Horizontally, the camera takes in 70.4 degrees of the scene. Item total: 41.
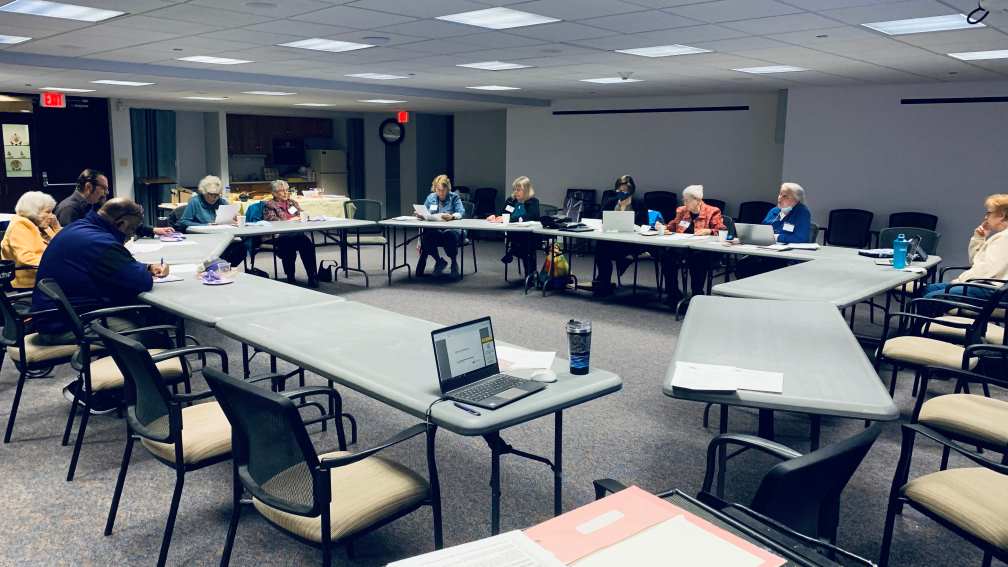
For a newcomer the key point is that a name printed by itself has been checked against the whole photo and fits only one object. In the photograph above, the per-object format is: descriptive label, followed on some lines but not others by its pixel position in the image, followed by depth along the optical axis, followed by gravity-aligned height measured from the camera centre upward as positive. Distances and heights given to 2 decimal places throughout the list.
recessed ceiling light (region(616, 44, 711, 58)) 6.20 +1.09
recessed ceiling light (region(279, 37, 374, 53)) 6.23 +1.07
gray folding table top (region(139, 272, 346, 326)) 3.55 -0.71
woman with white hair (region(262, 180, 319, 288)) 8.12 -0.83
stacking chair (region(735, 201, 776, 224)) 10.12 -0.46
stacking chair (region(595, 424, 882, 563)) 1.62 -0.73
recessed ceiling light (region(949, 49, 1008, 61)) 6.16 +1.12
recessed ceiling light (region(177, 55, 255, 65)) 7.20 +1.06
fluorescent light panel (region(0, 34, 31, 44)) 6.02 +1.01
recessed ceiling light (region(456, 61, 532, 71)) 7.41 +1.10
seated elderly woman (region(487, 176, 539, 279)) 8.01 -0.49
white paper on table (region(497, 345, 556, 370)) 2.64 -0.70
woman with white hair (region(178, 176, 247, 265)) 7.27 -0.42
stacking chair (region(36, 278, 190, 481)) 3.14 -0.95
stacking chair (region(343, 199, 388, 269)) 8.45 -0.86
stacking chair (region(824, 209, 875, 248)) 9.00 -0.61
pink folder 1.34 -0.69
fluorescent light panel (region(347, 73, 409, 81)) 8.66 +1.12
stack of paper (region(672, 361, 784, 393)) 2.38 -0.69
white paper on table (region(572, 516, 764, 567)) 1.30 -0.69
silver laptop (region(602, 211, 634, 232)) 7.34 -0.47
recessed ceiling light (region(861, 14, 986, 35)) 4.81 +1.07
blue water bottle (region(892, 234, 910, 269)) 5.13 -0.52
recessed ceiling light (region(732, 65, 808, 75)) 7.36 +1.13
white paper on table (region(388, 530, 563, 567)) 1.27 -0.69
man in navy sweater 3.80 -0.56
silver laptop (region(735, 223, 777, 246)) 6.24 -0.49
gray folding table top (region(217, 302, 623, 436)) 2.24 -0.72
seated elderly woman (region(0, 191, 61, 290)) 4.62 -0.51
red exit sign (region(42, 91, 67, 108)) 11.11 +0.93
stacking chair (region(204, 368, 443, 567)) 1.94 -0.92
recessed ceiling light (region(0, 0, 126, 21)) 4.74 +1.01
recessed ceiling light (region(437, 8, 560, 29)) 4.90 +1.06
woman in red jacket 7.04 -0.54
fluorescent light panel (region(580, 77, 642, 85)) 8.81 +1.16
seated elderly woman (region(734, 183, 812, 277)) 6.48 -0.41
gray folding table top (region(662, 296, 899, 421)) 2.28 -0.68
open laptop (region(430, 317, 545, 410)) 2.31 -0.67
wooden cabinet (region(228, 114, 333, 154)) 14.88 +0.74
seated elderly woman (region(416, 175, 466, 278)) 8.75 -0.77
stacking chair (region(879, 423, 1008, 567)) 2.06 -0.97
